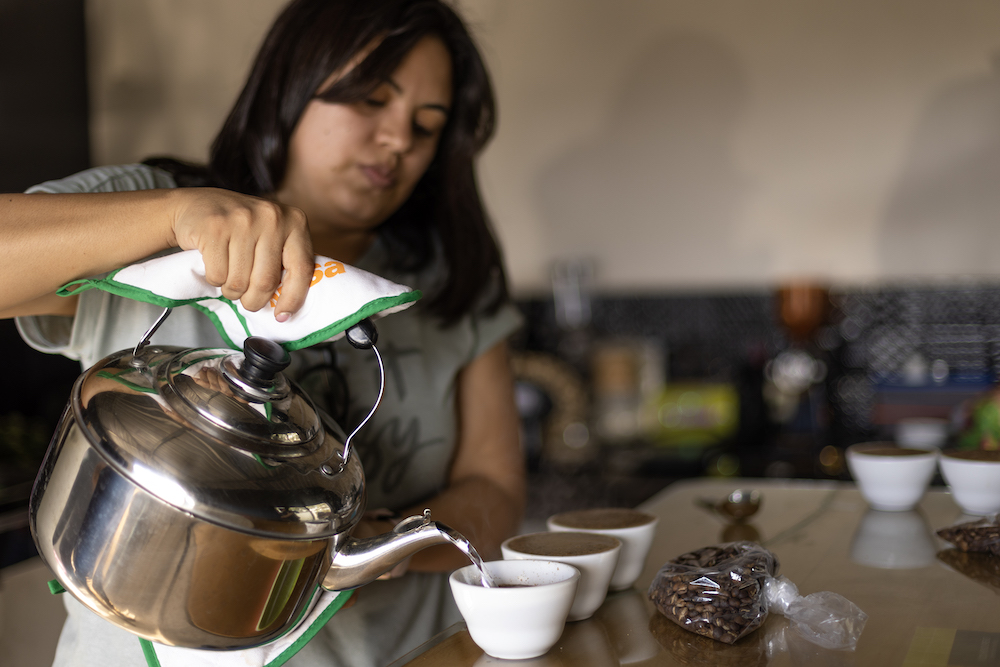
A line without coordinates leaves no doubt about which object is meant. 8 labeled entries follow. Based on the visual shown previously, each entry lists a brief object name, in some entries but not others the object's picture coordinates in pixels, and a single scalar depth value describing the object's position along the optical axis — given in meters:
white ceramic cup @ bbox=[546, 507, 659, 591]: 0.84
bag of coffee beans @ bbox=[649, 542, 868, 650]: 0.69
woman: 0.69
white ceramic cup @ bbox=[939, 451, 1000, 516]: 1.01
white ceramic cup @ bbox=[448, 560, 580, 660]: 0.65
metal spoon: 1.12
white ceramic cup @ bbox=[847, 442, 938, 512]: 1.08
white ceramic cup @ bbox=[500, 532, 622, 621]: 0.74
